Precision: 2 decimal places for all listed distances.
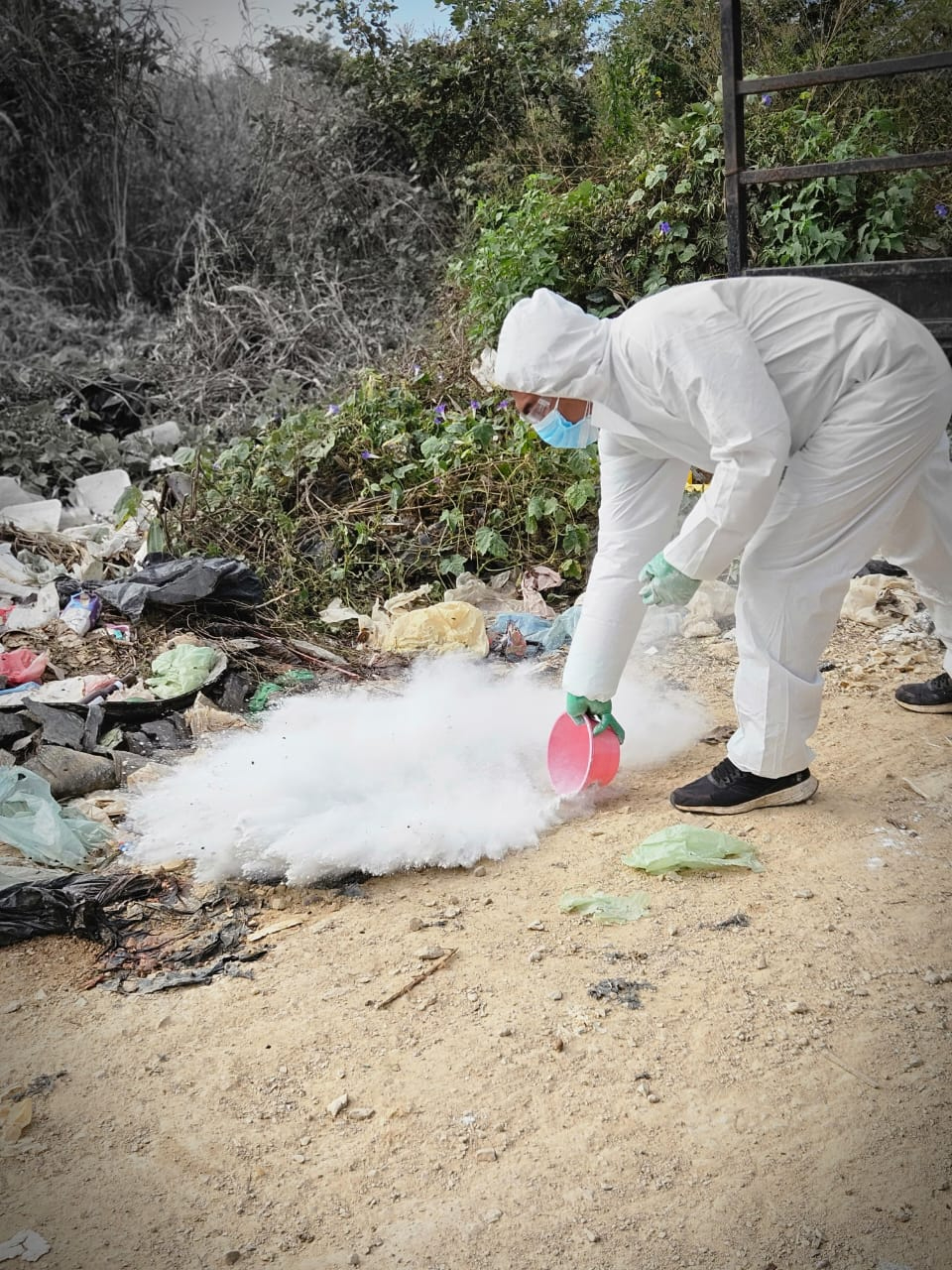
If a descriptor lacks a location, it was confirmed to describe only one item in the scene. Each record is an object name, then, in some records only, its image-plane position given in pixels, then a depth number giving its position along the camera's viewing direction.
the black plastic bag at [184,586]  4.19
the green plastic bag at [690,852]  2.58
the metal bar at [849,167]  4.19
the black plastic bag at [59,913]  2.52
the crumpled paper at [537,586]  4.51
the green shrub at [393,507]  4.70
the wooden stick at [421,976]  2.22
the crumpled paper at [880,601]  4.10
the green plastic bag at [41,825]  2.79
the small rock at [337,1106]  1.94
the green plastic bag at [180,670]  3.78
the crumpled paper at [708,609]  4.19
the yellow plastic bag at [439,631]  4.07
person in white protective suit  2.37
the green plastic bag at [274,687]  3.79
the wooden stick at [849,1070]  1.88
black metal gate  4.10
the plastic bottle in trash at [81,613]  4.19
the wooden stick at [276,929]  2.52
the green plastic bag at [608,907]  2.45
